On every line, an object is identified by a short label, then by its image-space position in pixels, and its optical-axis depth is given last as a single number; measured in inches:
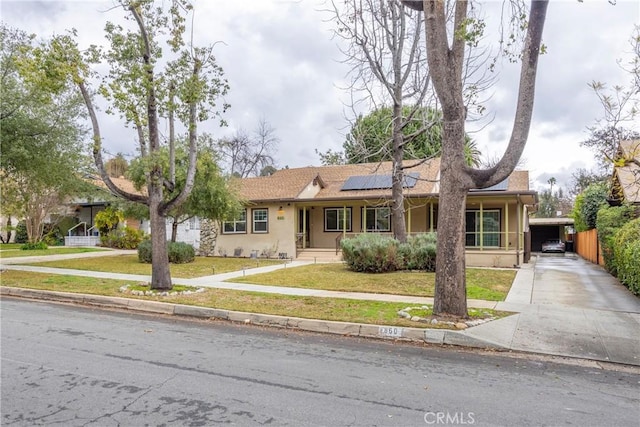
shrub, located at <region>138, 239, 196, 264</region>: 686.5
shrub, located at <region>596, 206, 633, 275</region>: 567.2
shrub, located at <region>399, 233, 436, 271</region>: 556.1
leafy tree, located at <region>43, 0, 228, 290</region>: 386.0
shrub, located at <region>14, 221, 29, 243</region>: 1219.2
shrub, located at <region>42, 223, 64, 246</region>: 1147.1
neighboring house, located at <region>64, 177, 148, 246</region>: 1096.2
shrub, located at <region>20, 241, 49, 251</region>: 947.5
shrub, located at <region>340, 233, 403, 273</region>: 554.9
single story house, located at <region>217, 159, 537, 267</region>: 714.2
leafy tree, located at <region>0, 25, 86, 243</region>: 509.4
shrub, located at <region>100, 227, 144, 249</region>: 1021.8
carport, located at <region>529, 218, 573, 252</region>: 1434.5
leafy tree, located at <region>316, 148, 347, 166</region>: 1297.7
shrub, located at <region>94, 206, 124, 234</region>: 1055.6
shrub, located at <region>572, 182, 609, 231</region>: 894.4
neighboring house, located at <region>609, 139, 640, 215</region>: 535.5
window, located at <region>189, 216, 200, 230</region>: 1087.0
